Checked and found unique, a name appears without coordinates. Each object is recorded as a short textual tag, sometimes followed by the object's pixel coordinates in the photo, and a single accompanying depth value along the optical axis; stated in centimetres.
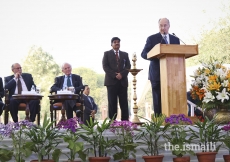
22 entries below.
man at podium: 842
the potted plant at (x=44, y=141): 545
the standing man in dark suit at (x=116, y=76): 943
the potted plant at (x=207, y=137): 594
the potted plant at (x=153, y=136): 586
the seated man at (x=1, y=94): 929
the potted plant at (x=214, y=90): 693
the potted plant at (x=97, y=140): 568
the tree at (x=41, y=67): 3304
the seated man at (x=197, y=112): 1090
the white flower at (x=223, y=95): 688
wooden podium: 729
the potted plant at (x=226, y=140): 588
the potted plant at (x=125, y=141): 570
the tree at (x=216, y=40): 3089
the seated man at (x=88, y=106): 1323
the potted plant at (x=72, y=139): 538
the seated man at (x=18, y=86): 991
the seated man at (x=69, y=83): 1052
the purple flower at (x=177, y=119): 595
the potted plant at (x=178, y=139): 577
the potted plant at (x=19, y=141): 527
